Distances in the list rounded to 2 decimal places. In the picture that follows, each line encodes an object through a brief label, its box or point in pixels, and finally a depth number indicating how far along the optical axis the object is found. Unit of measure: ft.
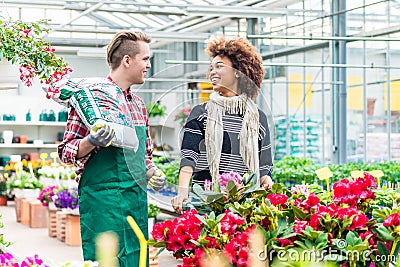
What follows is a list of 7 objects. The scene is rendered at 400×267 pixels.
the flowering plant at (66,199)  23.65
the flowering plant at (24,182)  33.17
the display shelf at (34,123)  42.12
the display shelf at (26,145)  41.24
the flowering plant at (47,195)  26.16
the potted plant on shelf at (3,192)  38.86
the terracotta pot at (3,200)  39.37
